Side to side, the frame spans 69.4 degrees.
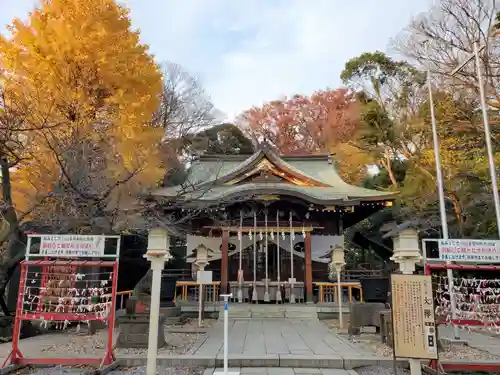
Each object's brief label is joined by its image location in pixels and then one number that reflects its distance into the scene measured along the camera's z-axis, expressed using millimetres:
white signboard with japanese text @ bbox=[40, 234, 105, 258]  5914
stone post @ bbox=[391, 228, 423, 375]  5738
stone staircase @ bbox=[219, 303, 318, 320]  11805
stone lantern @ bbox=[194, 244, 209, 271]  10898
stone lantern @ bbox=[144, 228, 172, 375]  5060
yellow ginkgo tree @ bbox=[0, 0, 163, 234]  8172
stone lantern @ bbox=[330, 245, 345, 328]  10440
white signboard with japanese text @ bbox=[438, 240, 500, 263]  5672
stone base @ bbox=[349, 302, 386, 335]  8977
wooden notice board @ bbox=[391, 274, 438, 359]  4664
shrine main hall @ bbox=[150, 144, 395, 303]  13922
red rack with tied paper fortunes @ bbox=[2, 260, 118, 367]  5836
